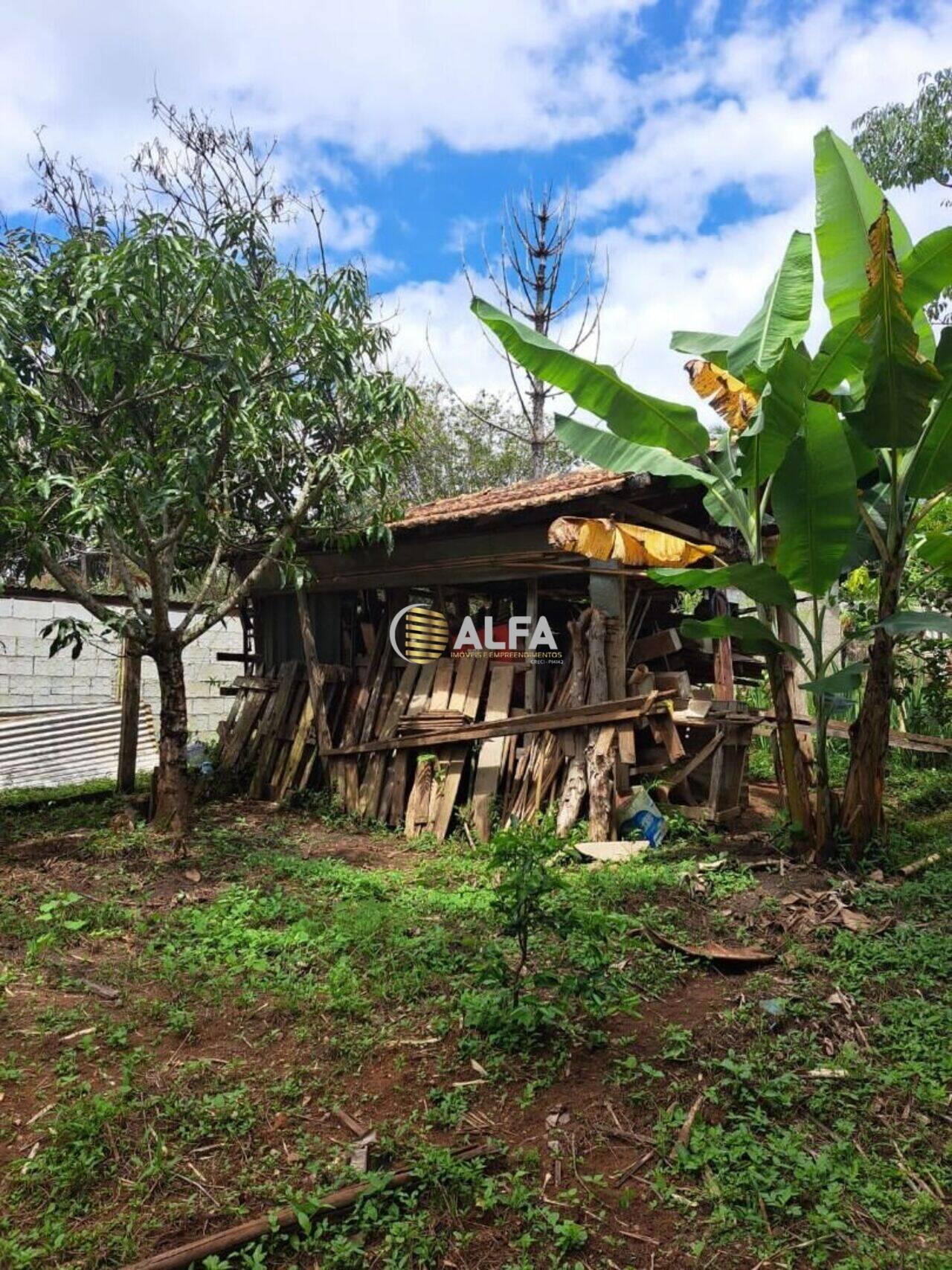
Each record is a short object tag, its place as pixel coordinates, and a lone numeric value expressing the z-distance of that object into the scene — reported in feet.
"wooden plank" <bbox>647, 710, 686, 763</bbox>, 23.43
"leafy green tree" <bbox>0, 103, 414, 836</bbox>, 18.81
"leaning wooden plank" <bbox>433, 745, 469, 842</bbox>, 25.34
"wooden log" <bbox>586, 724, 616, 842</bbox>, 22.71
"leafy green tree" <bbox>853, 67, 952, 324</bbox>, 39.81
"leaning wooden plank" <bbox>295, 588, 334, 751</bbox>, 29.04
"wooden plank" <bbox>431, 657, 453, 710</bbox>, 26.73
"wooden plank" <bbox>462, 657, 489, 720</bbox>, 26.08
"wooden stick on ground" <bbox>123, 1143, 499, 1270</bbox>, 7.64
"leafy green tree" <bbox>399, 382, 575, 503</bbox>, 69.62
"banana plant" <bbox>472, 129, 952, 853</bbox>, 15.70
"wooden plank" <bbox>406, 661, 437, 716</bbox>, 27.20
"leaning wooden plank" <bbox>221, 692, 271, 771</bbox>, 31.60
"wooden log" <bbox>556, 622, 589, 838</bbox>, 23.16
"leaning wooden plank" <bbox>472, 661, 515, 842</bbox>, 24.62
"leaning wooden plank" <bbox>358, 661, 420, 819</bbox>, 27.61
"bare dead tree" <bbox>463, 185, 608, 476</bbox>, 55.31
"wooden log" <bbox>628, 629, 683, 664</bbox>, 25.57
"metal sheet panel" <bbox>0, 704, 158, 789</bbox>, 36.37
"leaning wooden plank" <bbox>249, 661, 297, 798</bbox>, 30.58
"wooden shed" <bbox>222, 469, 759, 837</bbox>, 23.90
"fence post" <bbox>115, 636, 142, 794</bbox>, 28.96
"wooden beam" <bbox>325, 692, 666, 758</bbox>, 22.93
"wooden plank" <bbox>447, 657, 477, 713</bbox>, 26.45
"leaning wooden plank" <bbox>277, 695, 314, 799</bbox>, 29.94
